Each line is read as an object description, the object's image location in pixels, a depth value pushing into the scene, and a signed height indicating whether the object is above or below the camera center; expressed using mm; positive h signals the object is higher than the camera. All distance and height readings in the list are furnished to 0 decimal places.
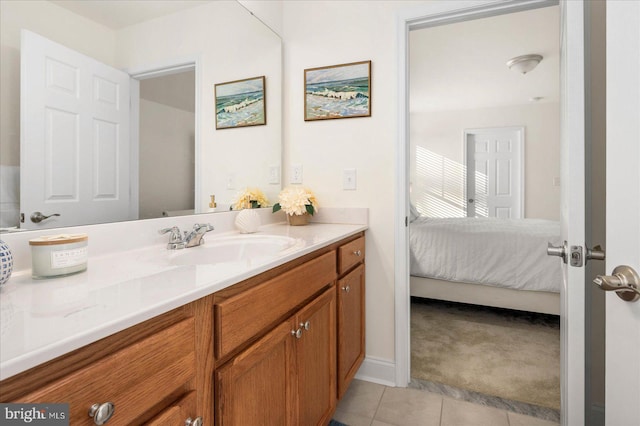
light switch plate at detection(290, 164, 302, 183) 2100 +224
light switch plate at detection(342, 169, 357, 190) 1967 +178
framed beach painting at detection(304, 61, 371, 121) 1914 +694
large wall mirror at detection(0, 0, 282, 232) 857 +343
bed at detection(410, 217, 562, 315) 2674 -465
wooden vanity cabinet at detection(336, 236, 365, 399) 1499 -502
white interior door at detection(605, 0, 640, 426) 592 +20
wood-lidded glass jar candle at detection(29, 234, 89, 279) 740 -107
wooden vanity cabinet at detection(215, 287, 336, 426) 785 -477
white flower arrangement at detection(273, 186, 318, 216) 1852 +39
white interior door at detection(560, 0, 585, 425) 993 +25
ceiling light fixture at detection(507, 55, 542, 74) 3455 +1549
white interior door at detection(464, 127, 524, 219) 5594 +643
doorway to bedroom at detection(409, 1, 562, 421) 1994 -358
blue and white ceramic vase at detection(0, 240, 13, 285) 641 -105
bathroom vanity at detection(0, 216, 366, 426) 458 -266
